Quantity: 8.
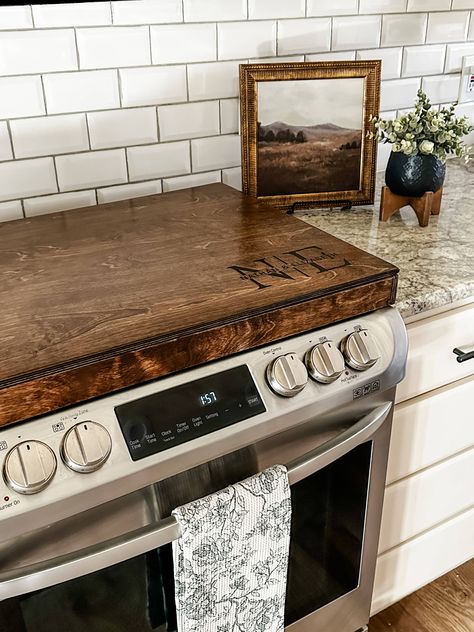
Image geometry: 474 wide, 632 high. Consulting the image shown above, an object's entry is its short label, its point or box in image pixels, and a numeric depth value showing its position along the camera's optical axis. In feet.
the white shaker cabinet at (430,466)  3.78
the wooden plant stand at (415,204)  4.39
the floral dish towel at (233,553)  2.79
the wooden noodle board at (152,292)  2.56
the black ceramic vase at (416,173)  4.40
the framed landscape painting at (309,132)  4.44
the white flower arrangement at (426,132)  4.31
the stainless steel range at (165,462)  2.47
